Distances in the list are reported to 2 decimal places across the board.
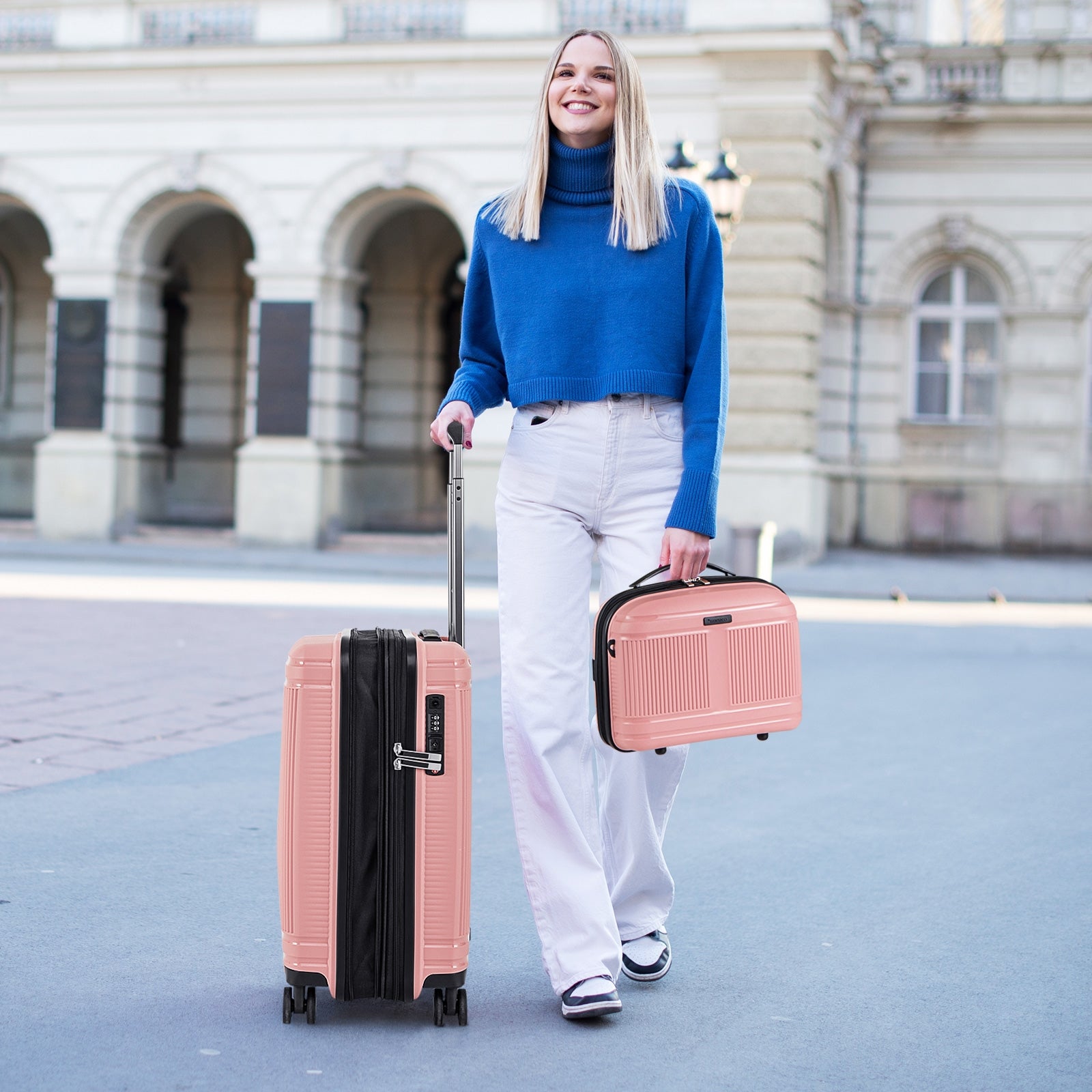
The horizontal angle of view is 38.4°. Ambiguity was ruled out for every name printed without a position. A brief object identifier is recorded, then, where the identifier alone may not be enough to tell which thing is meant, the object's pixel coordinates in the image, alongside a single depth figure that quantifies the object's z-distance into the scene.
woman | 3.28
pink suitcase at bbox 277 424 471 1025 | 3.08
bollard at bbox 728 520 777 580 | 13.98
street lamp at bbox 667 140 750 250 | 13.96
